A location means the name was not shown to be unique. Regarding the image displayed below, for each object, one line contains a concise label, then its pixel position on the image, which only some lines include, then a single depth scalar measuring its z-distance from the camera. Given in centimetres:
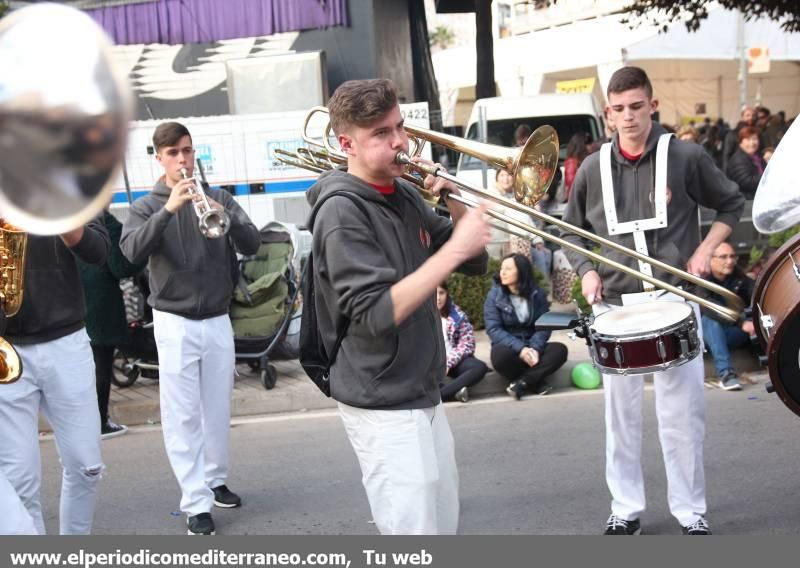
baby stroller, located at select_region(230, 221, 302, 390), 788
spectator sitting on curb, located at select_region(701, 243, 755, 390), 727
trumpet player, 505
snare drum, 404
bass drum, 357
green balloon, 770
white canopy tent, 1356
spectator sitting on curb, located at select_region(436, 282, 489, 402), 750
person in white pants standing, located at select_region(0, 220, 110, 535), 426
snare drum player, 444
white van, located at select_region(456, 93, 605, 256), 1077
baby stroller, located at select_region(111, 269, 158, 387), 774
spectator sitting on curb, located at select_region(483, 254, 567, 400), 754
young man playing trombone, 318
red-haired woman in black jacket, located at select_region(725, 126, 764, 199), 1026
